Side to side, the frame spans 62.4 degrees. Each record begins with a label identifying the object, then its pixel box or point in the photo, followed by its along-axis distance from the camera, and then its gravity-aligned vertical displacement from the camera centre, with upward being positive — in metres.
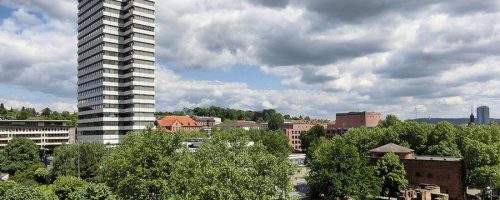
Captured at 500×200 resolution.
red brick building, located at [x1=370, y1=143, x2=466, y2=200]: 72.38 -9.67
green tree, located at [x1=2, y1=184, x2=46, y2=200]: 41.72 -7.47
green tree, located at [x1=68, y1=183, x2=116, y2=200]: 43.97 -7.89
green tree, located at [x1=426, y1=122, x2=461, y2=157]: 84.72 -5.23
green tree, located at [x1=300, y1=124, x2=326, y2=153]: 156.24 -6.76
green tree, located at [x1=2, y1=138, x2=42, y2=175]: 102.56 -8.82
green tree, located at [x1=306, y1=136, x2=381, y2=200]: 62.16 -8.97
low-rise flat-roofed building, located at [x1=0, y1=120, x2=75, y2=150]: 139.38 -3.84
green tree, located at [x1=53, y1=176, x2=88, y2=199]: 56.50 -9.20
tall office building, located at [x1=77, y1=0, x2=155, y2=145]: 122.94 +15.67
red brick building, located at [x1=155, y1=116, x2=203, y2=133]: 196.90 -3.32
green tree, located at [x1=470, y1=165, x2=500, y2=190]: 65.12 -9.62
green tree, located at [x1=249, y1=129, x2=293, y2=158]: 112.62 -6.78
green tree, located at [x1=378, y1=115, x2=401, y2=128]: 128.76 -1.58
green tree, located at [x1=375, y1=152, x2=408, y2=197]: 68.38 -9.65
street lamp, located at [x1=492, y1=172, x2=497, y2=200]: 63.22 -11.02
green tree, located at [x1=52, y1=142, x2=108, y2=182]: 86.75 -8.77
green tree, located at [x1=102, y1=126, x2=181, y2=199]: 44.81 -5.19
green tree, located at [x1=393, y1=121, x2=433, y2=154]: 92.81 -3.94
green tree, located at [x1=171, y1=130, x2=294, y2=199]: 33.53 -5.07
